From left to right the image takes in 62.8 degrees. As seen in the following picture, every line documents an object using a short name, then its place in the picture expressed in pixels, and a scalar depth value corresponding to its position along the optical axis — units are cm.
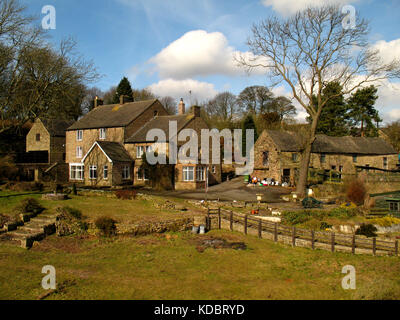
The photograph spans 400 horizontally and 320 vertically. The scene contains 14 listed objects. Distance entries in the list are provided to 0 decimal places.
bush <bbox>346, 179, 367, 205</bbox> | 2800
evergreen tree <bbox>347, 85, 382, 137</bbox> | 5781
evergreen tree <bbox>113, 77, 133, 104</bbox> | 6750
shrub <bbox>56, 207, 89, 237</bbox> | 2005
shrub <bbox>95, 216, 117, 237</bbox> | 2009
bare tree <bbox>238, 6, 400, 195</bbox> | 2984
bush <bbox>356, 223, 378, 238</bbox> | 2021
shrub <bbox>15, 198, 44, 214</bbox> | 2227
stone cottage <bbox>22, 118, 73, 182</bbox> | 5039
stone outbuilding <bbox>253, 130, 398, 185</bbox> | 4119
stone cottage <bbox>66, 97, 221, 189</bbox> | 3931
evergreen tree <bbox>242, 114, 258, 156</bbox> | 5728
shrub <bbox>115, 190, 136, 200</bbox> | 3009
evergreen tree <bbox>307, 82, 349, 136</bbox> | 5806
